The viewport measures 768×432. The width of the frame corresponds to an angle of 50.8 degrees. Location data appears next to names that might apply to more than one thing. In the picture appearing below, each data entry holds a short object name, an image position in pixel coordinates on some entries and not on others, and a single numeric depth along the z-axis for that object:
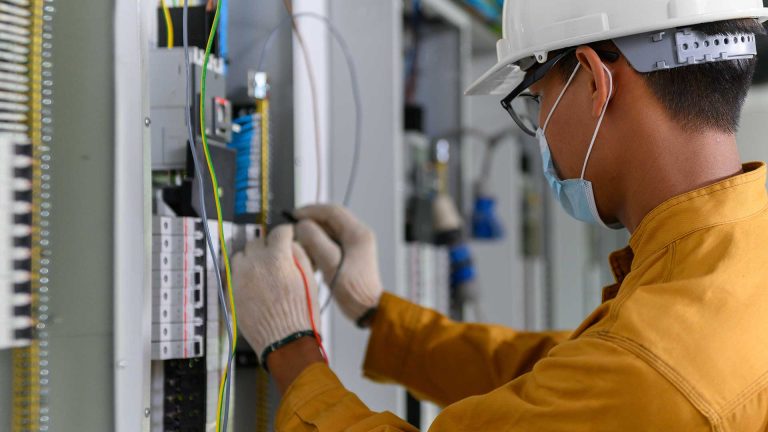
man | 0.97
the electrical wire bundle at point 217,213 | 1.25
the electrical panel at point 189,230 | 1.25
